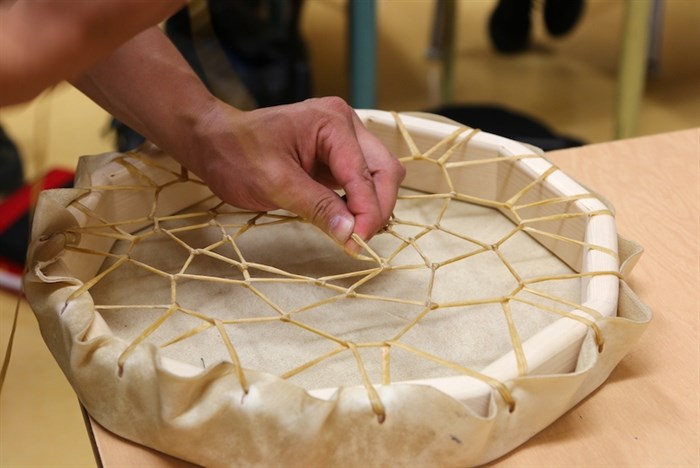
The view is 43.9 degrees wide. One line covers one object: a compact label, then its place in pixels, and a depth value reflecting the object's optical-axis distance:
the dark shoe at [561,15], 2.13
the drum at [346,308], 0.56
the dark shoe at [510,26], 2.21
